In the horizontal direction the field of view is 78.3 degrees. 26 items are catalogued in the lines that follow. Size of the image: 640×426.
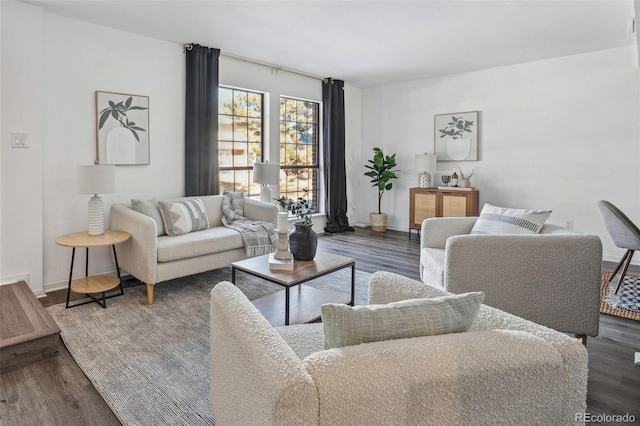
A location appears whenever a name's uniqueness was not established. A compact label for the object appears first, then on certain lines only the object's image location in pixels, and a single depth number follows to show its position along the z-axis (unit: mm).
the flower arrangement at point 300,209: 2910
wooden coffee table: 2598
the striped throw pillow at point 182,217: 3734
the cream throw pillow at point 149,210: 3686
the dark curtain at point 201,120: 4422
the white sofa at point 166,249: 3246
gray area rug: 1901
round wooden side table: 3152
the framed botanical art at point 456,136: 5762
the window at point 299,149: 5906
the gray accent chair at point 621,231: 3365
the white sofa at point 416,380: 855
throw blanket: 3934
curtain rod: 4795
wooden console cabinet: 5457
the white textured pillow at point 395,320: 1041
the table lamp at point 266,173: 4438
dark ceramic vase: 2918
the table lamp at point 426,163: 5859
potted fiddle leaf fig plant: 6418
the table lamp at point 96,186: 3199
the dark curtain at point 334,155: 6297
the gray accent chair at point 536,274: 2229
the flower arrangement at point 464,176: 5840
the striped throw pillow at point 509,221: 2855
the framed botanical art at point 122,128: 3836
